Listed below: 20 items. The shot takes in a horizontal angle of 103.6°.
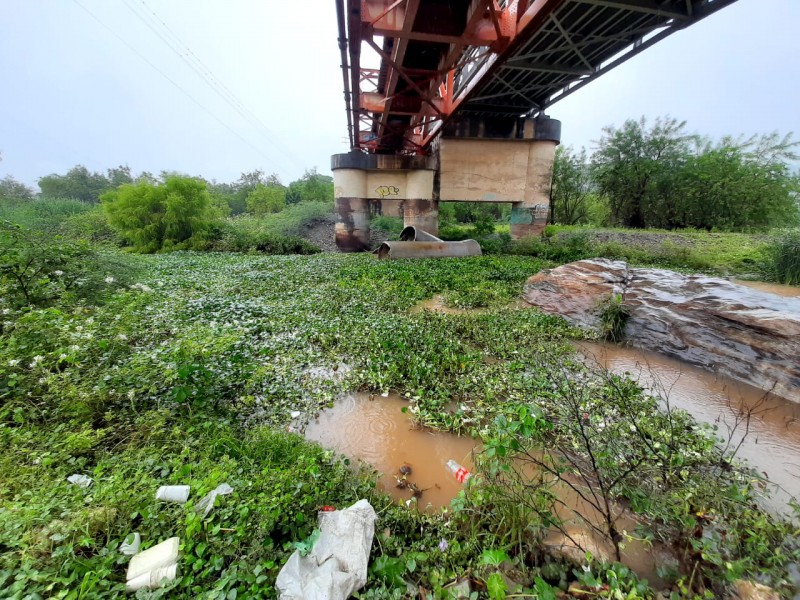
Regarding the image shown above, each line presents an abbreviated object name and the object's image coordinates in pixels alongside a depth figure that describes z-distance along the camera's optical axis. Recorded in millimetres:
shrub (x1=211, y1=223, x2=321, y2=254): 15030
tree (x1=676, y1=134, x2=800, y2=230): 18531
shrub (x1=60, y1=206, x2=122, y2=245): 14401
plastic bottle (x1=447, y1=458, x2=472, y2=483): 2500
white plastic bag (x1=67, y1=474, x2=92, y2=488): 1927
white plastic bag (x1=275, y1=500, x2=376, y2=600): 1530
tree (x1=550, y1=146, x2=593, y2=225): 25172
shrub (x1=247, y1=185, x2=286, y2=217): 31125
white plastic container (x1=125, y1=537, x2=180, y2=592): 1453
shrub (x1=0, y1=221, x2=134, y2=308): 3916
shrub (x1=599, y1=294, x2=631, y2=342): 5531
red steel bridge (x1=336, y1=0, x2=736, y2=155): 6176
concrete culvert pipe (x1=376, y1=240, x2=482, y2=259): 12172
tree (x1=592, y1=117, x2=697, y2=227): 20656
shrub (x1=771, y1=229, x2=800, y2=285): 8702
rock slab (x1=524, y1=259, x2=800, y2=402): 3979
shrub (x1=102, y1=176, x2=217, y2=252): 13359
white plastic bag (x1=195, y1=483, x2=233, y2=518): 1809
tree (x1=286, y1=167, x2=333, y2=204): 35656
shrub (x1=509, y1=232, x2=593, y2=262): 12570
